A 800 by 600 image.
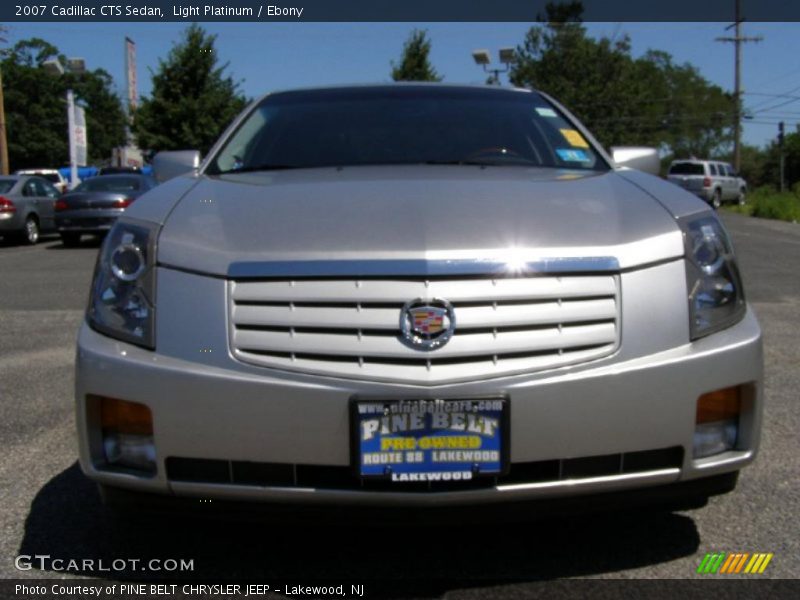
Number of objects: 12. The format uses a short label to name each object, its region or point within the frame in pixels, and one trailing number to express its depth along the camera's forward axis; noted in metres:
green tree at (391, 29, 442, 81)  34.03
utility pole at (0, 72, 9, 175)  31.42
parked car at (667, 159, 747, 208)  37.44
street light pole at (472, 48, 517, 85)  27.62
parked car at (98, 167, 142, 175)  35.76
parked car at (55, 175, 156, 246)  17.34
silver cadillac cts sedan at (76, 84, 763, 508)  2.40
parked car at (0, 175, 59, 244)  18.00
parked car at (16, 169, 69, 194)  39.54
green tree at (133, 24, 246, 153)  31.80
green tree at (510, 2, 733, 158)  52.34
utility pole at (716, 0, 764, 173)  49.03
